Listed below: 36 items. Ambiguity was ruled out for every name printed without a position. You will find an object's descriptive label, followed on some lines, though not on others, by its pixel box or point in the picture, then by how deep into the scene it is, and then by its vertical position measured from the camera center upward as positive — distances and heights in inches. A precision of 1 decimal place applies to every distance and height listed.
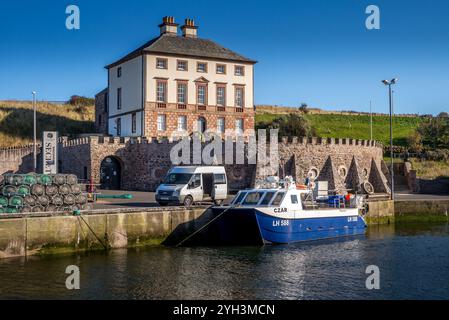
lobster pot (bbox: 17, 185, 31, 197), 1026.7 -32.1
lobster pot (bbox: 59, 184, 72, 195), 1063.0 -31.6
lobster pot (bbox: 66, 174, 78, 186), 1085.0 -15.0
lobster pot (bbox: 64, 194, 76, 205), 1059.4 -50.4
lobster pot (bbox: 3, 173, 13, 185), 1019.8 -12.0
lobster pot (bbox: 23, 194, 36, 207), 1021.3 -50.2
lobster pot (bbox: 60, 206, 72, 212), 1053.8 -66.7
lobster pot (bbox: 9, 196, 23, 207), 1005.5 -51.1
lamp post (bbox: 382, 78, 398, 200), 1486.2 +232.1
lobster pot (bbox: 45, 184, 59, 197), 1054.4 -33.2
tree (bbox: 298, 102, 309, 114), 3841.0 +422.7
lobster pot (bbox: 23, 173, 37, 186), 1039.6 -12.4
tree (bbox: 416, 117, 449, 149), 2847.0 +193.3
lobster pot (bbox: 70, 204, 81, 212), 1054.3 -65.4
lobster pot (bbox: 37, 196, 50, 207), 1034.1 -51.7
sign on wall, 1625.2 +57.7
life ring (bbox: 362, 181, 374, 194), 1935.3 -56.1
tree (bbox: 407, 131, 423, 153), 2736.2 +142.1
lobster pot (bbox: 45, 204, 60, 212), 1041.5 -65.9
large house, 2020.2 +312.7
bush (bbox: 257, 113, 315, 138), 2578.7 +208.3
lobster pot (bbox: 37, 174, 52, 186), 1058.1 -12.7
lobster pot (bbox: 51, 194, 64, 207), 1047.6 -51.4
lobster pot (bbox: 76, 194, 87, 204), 1075.3 -51.0
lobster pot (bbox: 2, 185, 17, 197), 1013.8 -31.7
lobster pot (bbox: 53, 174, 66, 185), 1068.4 -12.9
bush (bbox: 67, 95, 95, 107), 3281.5 +418.6
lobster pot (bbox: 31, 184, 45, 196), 1039.6 -32.5
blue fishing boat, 1085.8 -92.9
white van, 1234.6 -32.1
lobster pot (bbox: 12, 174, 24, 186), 1027.9 -12.2
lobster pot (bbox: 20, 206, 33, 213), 1010.7 -65.7
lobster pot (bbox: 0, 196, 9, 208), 1003.3 -52.4
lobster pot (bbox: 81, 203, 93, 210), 1077.6 -65.2
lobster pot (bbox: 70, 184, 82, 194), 1077.1 -31.3
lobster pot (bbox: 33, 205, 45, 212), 1026.7 -65.2
